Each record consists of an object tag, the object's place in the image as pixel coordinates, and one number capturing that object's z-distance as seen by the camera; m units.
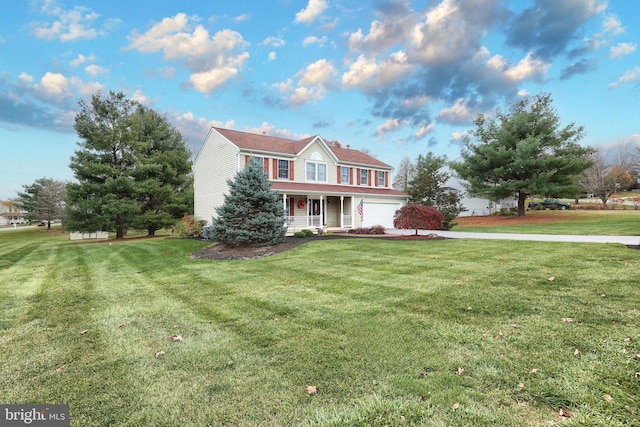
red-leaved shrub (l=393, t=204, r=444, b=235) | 14.41
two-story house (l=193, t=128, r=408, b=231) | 20.22
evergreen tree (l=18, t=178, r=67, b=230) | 44.59
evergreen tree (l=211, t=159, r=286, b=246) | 12.90
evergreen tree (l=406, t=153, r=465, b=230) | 21.65
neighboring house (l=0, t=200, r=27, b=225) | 87.82
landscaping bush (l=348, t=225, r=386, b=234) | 18.15
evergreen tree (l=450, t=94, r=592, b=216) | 25.70
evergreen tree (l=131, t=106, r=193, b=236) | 23.70
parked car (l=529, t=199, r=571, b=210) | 38.13
